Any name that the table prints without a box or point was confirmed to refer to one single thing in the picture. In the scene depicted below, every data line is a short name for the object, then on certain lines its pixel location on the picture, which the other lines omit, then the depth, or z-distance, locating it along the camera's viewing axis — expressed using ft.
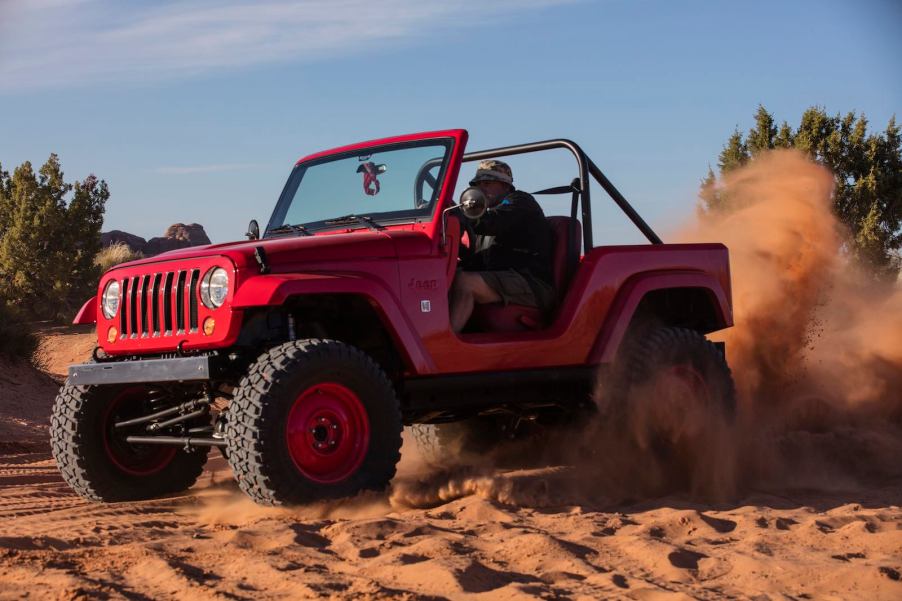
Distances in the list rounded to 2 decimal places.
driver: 22.85
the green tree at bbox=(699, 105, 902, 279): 89.66
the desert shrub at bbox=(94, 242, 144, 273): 97.03
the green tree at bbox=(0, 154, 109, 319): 87.30
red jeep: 18.29
